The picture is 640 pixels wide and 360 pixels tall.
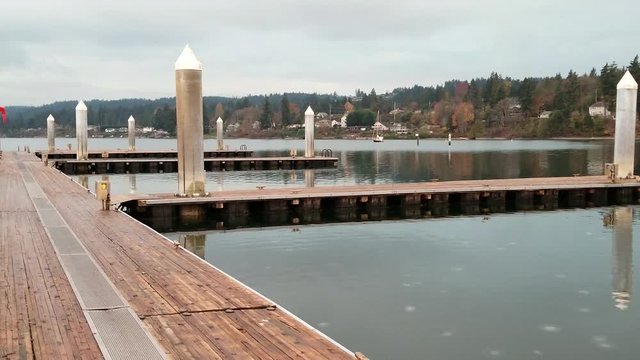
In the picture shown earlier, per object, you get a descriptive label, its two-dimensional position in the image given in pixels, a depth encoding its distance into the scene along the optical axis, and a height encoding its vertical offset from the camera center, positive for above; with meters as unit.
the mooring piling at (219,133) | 68.44 +1.01
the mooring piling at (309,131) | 51.75 +0.91
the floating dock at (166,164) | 49.50 -1.84
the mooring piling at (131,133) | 63.09 +0.98
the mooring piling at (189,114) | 22.38 +1.02
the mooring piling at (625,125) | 29.84 +0.72
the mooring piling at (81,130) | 48.44 +1.01
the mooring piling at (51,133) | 59.91 +0.98
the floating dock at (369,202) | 23.53 -2.53
